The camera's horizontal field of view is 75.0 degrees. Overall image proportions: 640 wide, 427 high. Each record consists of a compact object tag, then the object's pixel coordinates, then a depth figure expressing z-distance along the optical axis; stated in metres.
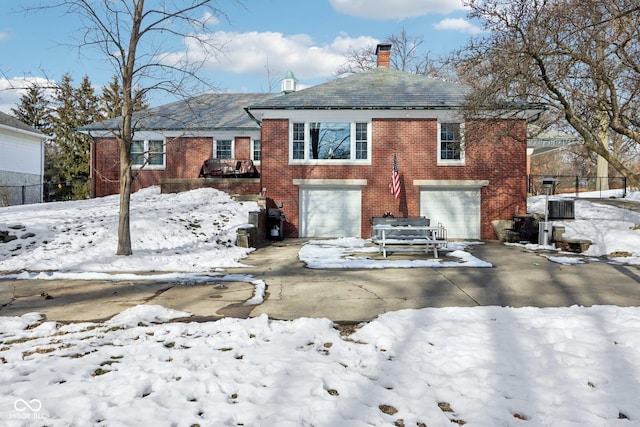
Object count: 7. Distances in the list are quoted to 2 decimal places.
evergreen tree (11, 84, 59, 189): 46.00
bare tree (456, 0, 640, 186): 12.07
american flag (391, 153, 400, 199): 16.67
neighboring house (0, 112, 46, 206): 26.67
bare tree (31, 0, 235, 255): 10.66
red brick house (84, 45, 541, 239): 17.14
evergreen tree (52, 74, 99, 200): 37.22
